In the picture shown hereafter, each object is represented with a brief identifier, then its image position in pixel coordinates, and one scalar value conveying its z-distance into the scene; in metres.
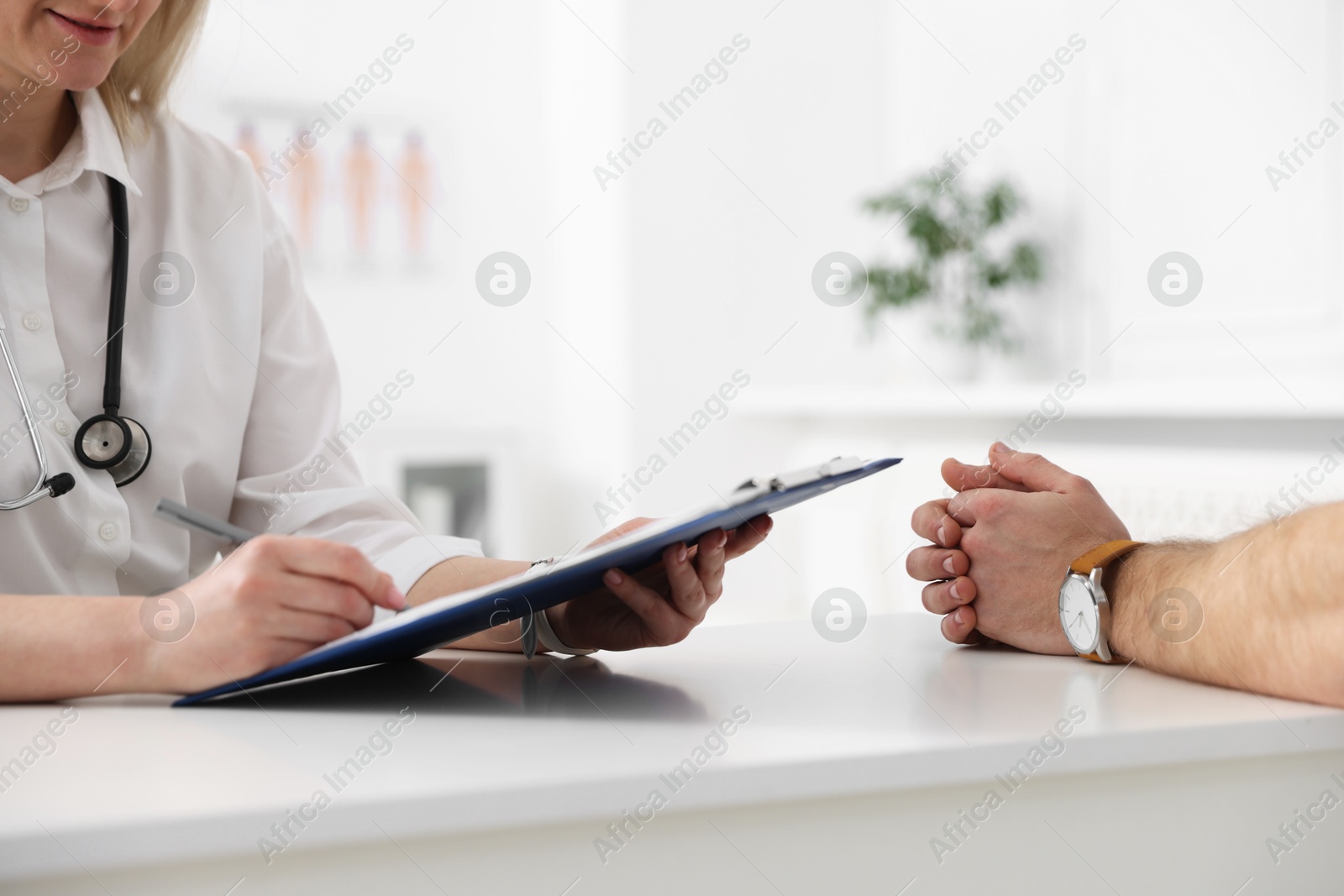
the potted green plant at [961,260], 2.96
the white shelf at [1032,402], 1.93
